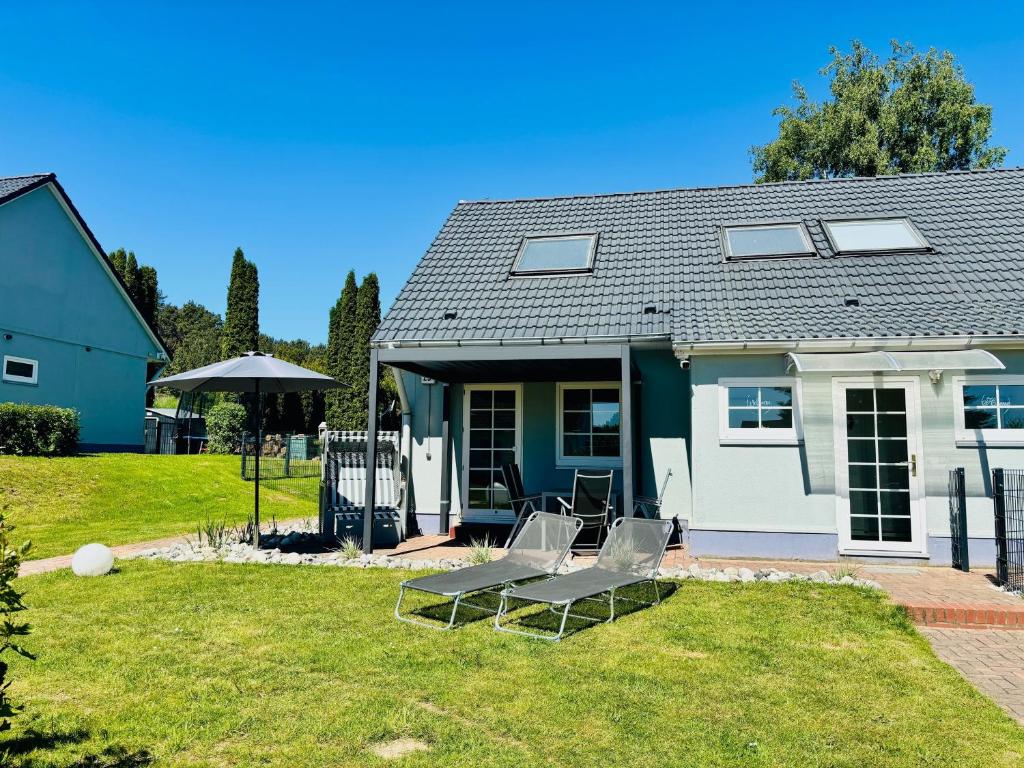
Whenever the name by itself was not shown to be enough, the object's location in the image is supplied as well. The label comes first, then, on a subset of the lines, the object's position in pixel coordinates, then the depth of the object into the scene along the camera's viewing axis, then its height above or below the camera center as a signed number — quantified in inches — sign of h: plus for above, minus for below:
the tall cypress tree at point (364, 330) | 1309.1 +221.2
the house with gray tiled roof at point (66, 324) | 679.7 +131.1
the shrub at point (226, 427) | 1002.7 +15.8
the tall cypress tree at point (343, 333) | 1362.0 +219.9
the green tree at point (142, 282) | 1222.9 +289.4
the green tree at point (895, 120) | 978.7 +486.2
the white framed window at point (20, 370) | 669.9 +68.9
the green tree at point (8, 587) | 95.3 -22.5
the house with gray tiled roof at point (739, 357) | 326.3 +42.9
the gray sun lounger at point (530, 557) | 246.5 -48.8
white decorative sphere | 300.0 -57.0
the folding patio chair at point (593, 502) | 355.9 -34.7
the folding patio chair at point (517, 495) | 390.3 -34.4
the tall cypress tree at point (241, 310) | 1191.6 +230.7
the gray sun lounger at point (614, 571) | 221.6 -51.6
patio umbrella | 335.9 +31.2
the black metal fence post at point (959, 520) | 309.3 -38.2
